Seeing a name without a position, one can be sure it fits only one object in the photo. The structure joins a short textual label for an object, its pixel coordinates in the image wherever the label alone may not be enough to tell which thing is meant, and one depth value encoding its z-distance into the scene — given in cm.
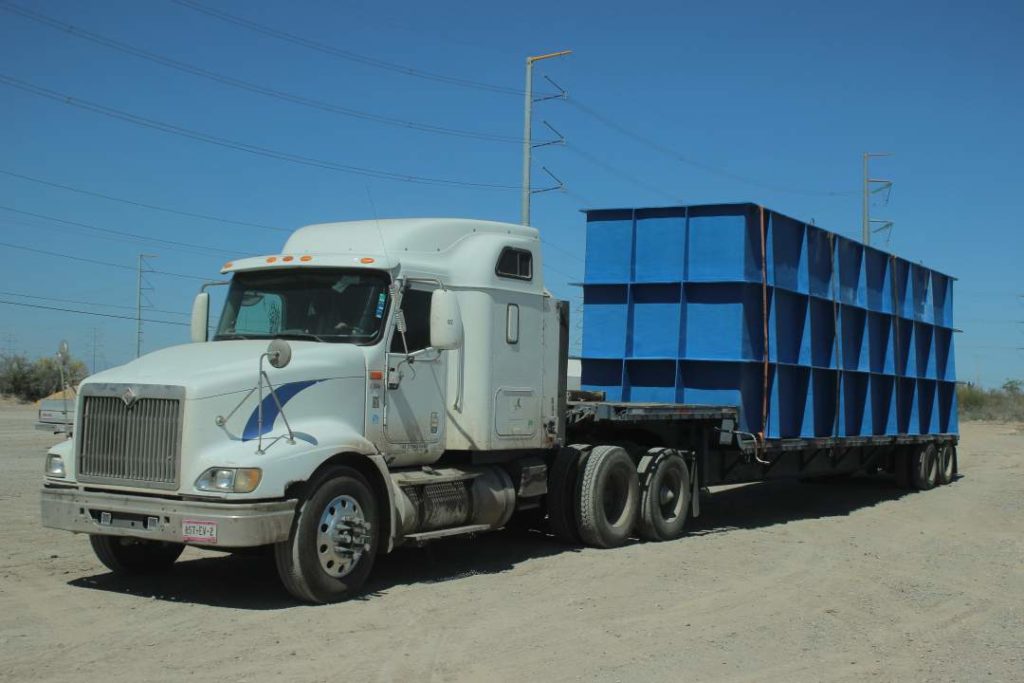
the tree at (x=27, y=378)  5356
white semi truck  776
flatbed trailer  1186
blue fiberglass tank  1342
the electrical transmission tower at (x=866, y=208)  4541
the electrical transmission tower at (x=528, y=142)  2618
